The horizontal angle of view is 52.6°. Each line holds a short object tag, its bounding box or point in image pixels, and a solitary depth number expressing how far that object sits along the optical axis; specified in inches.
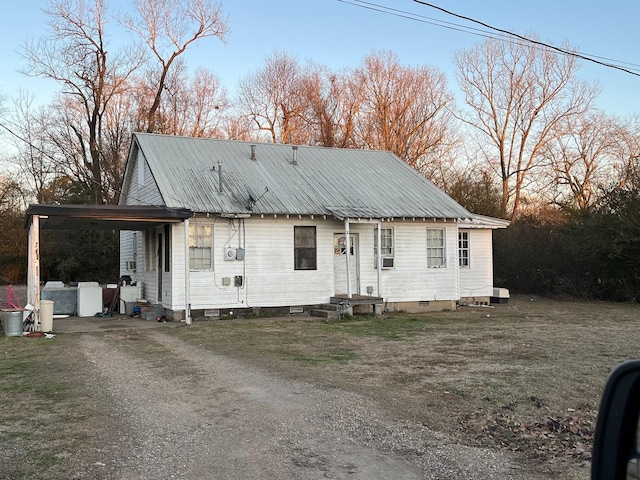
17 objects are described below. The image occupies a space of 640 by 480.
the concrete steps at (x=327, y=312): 708.7
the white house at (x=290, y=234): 697.0
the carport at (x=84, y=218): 581.6
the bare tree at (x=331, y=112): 1513.3
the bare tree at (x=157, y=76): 1471.5
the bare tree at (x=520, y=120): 1483.8
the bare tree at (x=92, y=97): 1421.0
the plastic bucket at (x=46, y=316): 589.3
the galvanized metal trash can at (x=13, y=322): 558.9
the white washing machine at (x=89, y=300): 759.1
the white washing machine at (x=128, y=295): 786.2
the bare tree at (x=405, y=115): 1467.8
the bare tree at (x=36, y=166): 1462.8
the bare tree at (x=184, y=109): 1513.3
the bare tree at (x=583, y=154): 1482.5
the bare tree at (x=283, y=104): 1541.6
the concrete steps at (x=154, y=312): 702.5
